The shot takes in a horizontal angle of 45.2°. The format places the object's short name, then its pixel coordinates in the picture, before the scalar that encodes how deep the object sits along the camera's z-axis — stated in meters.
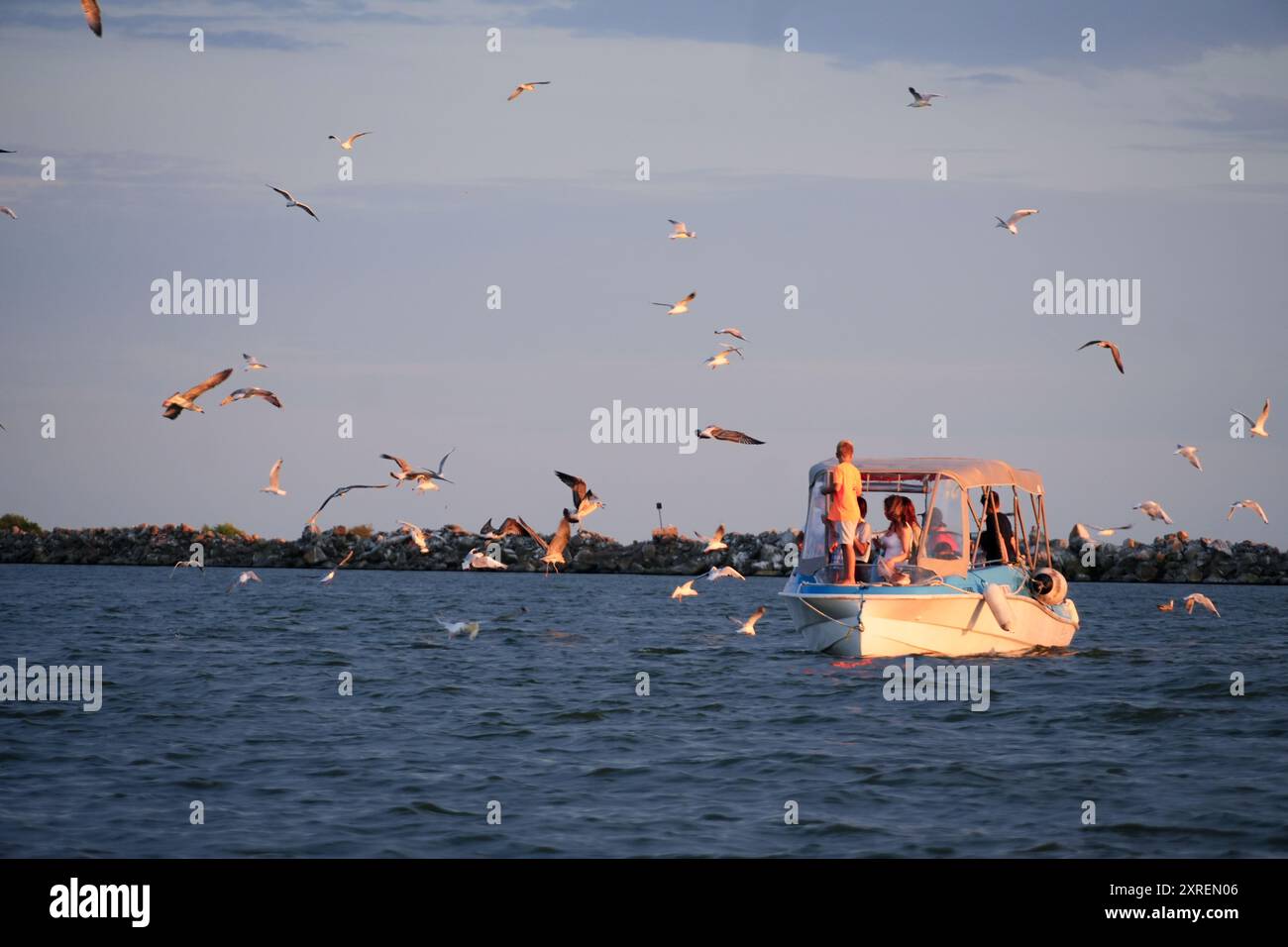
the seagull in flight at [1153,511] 29.50
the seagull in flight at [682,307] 29.31
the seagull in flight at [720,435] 25.86
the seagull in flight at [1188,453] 30.05
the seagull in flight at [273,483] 26.25
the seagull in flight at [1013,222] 30.77
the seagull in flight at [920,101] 29.95
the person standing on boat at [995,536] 25.00
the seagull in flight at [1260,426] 29.88
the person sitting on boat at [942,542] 23.41
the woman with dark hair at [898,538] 22.78
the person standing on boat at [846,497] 21.58
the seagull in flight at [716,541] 29.17
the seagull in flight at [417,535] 28.09
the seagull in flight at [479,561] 26.44
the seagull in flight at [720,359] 29.48
